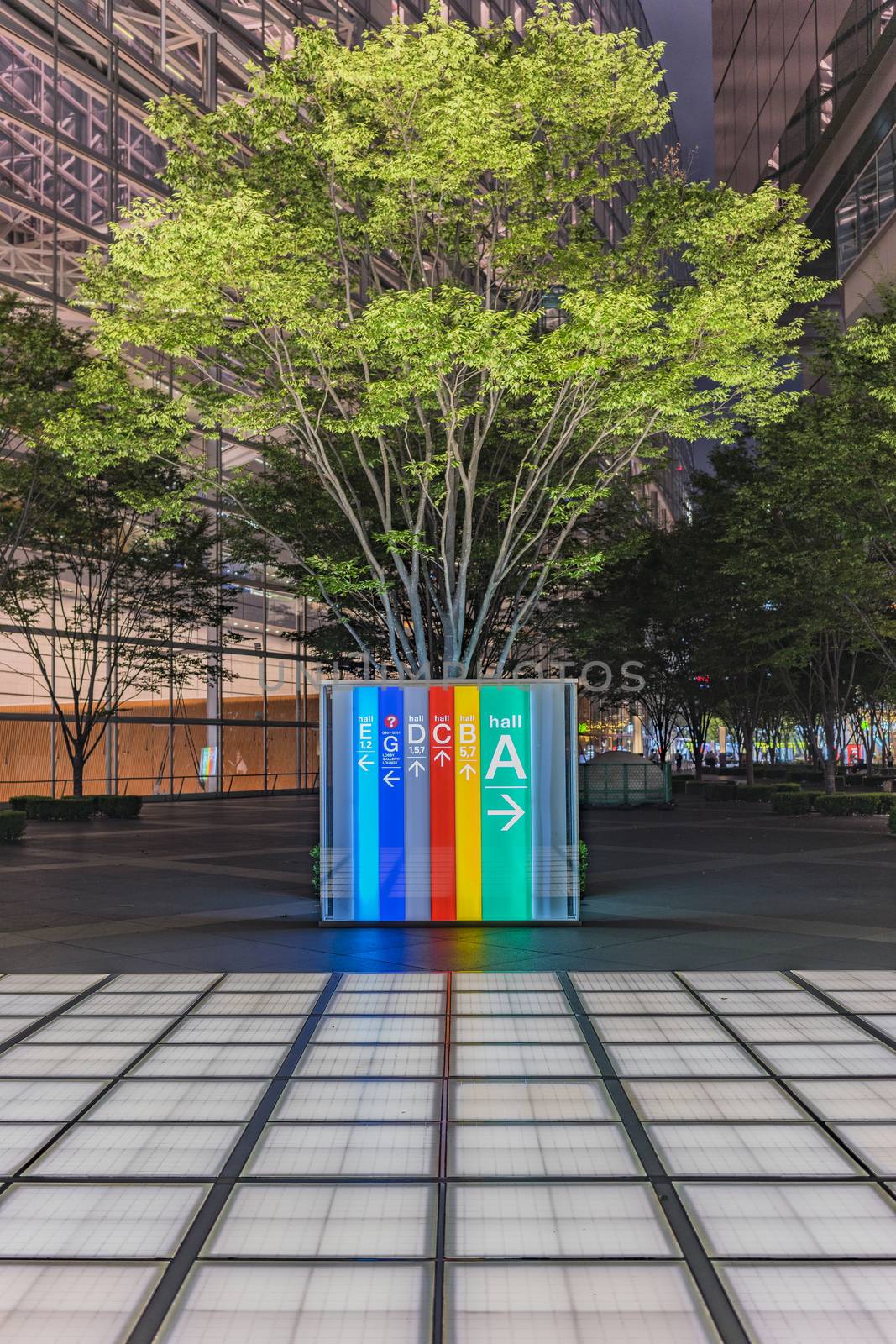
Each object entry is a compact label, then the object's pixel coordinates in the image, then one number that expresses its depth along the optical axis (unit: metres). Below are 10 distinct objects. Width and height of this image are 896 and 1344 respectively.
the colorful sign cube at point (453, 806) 10.58
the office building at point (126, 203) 31.75
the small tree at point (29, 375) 20.17
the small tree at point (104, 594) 27.20
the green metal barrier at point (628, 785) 35.28
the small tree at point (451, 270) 12.93
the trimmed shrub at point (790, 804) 30.80
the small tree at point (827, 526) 19.97
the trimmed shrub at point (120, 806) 29.43
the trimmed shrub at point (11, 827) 21.34
